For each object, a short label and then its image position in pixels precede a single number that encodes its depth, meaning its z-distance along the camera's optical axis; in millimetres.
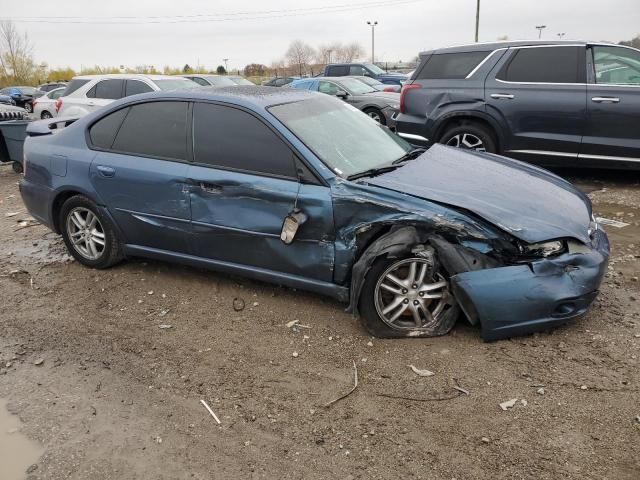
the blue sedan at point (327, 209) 3195
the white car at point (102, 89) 10750
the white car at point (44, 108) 16719
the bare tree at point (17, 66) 53600
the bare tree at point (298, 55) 68438
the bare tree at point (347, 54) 72225
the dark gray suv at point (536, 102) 6461
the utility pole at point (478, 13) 36938
